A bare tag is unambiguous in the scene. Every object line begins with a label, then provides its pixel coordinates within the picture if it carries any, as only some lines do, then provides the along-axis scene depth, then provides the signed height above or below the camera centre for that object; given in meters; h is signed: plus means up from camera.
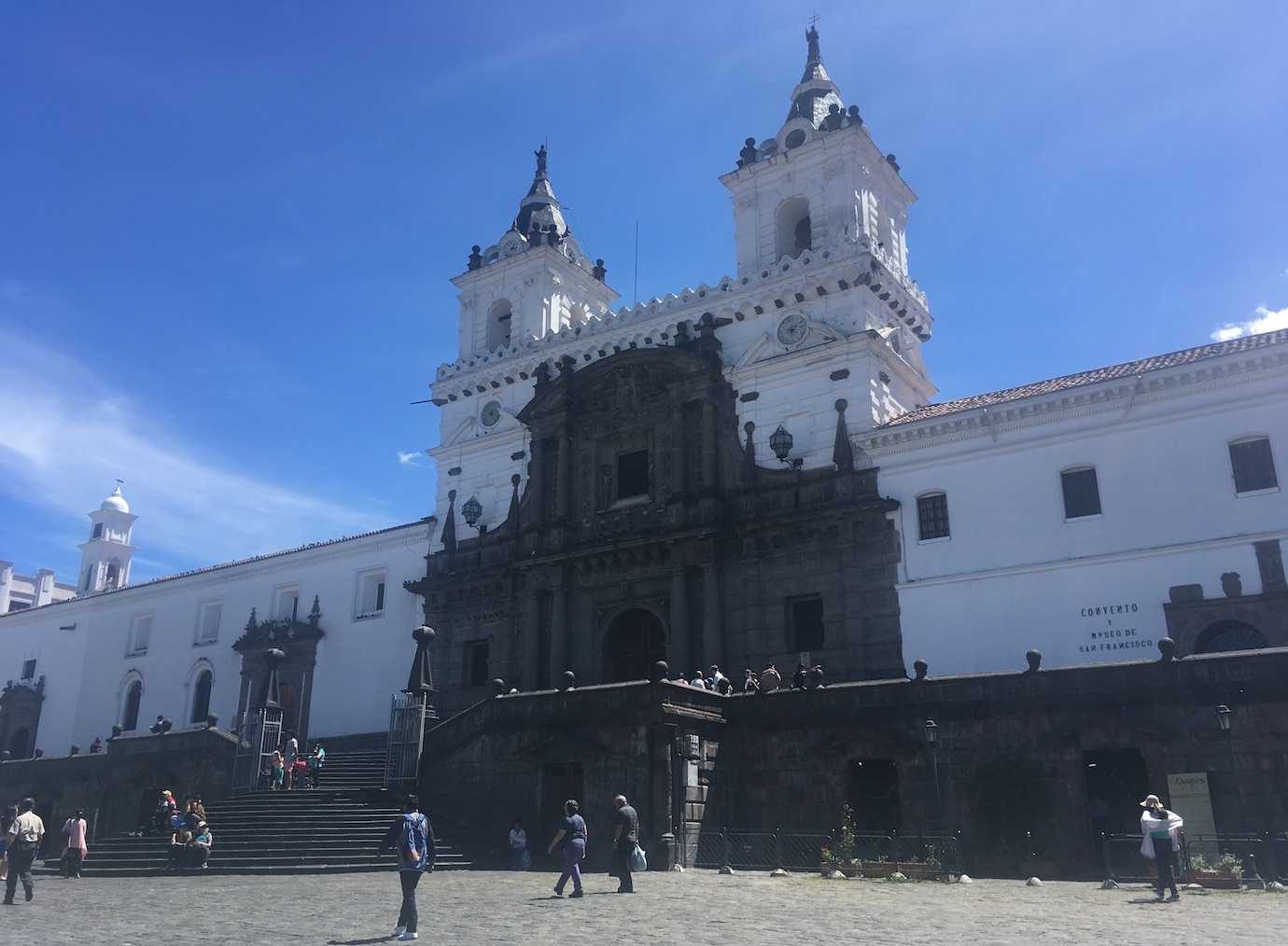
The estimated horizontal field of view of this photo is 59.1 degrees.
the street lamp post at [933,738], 24.00 +2.23
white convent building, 26.97 +10.09
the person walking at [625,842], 18.69 +0.10
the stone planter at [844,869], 21.09 -0.37
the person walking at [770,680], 27.59 +3.92
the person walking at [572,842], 18.02 +0.08
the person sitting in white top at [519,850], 24.78 -0.06
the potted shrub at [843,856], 21.19 -0.15
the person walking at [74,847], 24.78 -0.03
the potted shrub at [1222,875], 18.39 -0.39
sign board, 21.73 +0.90
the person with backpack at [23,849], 18.55 -0.06
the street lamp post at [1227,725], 21.64 +2.27
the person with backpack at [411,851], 13.59 -0.05
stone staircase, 24.03 +0.16
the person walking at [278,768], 31.11 +2.04
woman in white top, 17.05 +0.15
